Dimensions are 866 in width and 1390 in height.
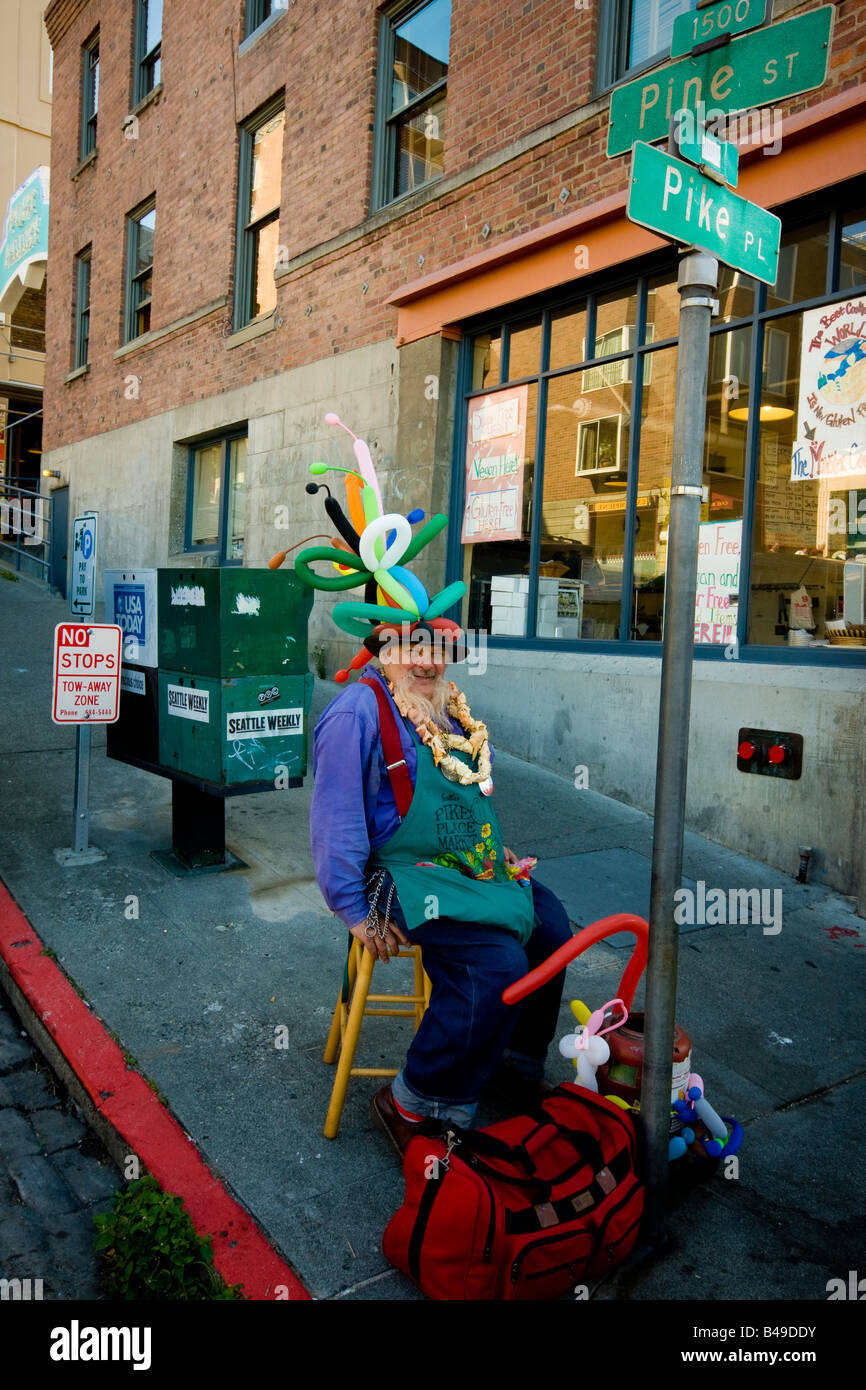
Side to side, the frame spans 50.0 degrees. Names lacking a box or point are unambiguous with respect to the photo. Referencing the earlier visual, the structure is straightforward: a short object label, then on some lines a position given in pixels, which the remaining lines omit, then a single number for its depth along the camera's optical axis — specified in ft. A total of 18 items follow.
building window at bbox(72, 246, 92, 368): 50.75
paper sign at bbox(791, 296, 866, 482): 17.58
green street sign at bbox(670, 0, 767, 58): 7.43
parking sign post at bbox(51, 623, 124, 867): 15.83
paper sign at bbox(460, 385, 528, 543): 24.94
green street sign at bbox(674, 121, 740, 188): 7.54
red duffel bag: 7.15
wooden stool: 9.57
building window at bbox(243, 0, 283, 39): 34.91
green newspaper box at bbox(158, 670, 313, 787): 14.62
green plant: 7.75
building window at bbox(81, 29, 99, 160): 49.73
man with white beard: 9.07
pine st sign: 7.18
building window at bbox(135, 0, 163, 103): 42.57
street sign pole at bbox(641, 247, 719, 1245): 7.79
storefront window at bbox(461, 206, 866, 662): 18.04
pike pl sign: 7.22
